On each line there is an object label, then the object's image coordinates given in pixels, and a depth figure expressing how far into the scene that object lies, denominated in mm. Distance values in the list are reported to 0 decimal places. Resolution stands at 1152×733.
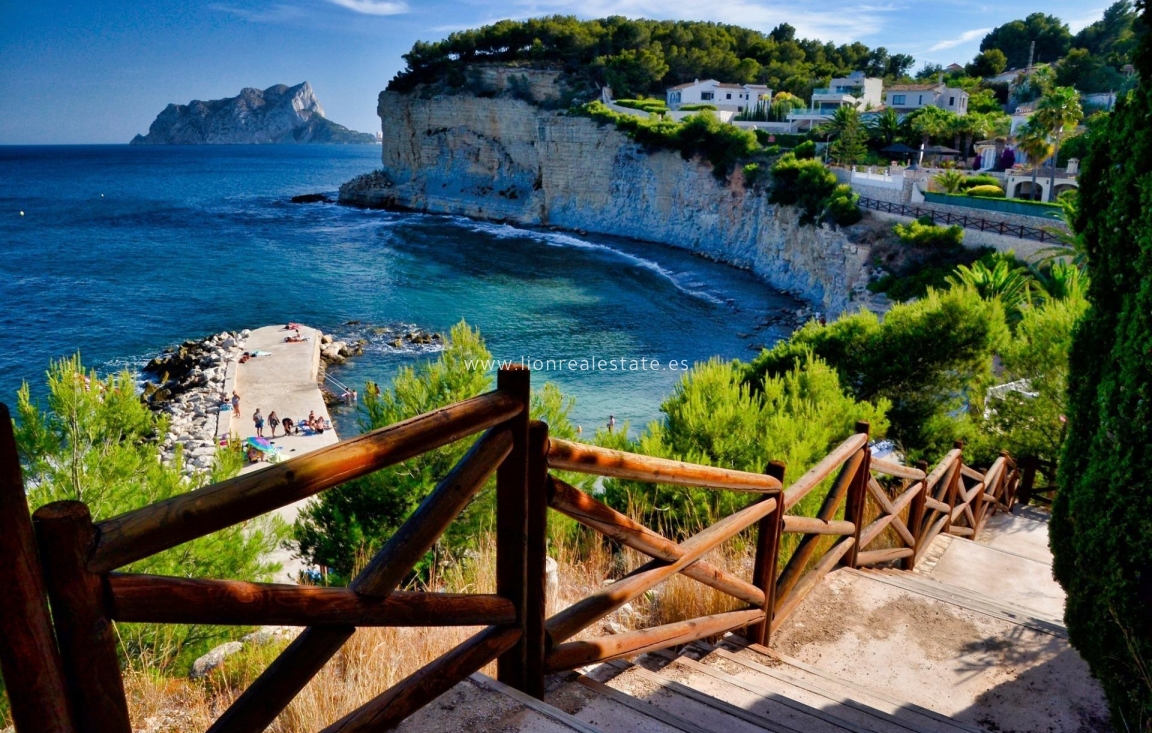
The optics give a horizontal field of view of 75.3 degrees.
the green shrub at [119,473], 6469
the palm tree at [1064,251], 18005
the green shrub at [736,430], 6828
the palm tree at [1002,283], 19750
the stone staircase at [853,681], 2287
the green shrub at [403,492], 8547
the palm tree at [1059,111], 28844
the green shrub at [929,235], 27469
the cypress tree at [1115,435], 3123
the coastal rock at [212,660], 4047
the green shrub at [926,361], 13398
